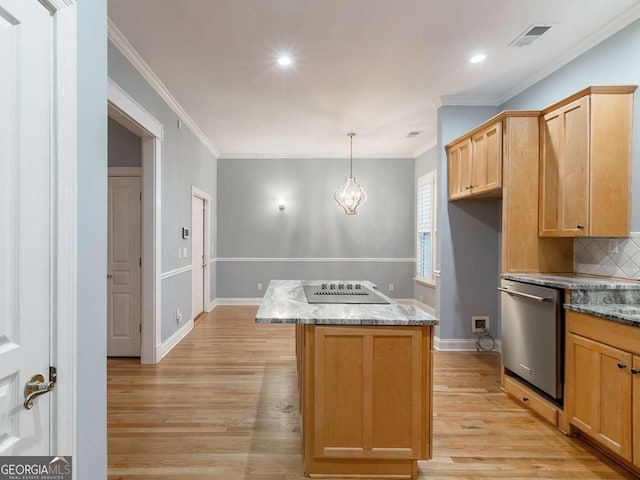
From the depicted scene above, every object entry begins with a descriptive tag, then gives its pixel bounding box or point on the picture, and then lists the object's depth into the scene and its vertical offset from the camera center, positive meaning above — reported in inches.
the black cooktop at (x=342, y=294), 89.0 -16.9
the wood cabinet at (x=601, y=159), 92.8 +22.8
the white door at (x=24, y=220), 35.3 +1.8
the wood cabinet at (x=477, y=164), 117.5 +29.5
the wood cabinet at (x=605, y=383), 70.0 -33.7
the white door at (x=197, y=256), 193.9 -11.9
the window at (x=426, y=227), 216.4 +7.5
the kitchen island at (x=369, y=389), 70.9 -32.7
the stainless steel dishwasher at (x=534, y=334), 89.7 -28.5
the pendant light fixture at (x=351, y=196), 201.3 +25.7
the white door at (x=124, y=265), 140.6 -12.0
